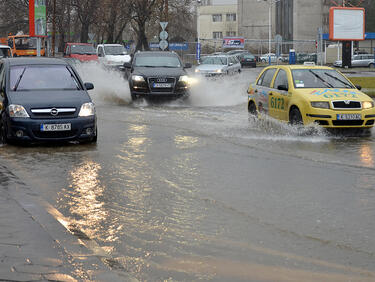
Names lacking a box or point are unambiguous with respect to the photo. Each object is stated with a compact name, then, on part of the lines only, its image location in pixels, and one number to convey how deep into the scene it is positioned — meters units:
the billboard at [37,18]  43.53
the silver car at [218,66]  39.62
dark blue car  12.54
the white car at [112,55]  41.00
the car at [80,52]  42.06
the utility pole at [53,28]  58.51
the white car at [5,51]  30.28
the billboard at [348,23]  54.78
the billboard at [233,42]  82.00
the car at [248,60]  67.44
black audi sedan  22.86
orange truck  56.06
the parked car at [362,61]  67.25
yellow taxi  14.29
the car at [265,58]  76.81
